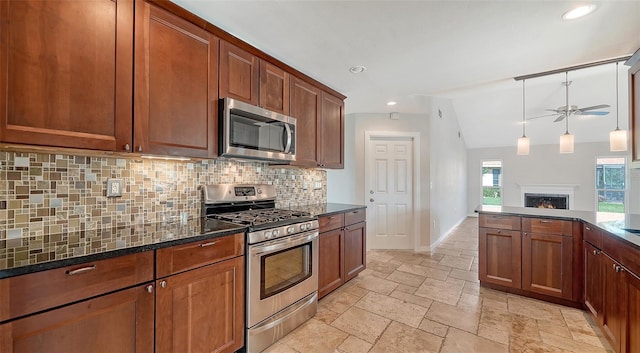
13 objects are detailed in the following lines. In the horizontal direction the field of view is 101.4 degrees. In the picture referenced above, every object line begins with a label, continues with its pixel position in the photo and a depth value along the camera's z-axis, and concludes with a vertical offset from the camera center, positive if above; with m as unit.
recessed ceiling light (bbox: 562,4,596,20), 1.76 +1.14
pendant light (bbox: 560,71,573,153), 3.20 +0.42
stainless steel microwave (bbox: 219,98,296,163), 1.97 +0.36
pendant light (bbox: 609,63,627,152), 2.70 +0.40
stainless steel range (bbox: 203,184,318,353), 1.88 -0.68
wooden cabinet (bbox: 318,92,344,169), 3.08 +0.53
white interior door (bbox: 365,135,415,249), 4.67 -0.28
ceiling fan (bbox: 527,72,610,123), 4.10 +1.06
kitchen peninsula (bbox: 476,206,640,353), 1.70 -0.76
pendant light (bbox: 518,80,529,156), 3.40 +0.41
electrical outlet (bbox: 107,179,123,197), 1.70 -0.08
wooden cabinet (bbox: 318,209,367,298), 2.66 -0.81
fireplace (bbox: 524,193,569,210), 7.07 -0.65
